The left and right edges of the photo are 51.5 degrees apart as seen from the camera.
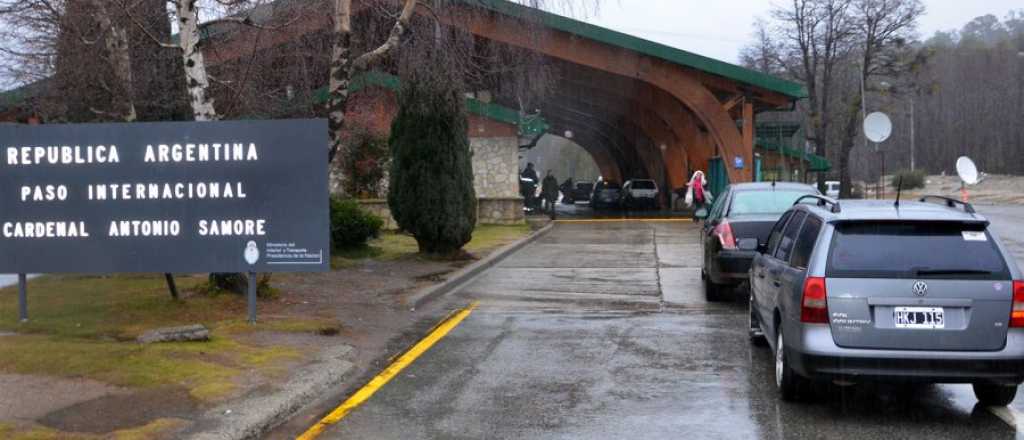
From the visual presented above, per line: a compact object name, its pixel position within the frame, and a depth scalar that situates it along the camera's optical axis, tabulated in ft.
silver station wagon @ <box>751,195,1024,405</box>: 24.38
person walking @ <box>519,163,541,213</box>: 151.94
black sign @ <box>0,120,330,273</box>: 38.24
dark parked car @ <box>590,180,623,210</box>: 180.86
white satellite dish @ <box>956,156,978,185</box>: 91.86
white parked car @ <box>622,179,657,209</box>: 164.76
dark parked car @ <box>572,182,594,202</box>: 239.50
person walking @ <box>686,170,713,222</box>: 115.96
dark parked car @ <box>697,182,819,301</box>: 46.68
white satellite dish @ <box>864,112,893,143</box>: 98.53
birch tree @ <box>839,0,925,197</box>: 186.80
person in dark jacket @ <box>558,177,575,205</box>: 243.40
